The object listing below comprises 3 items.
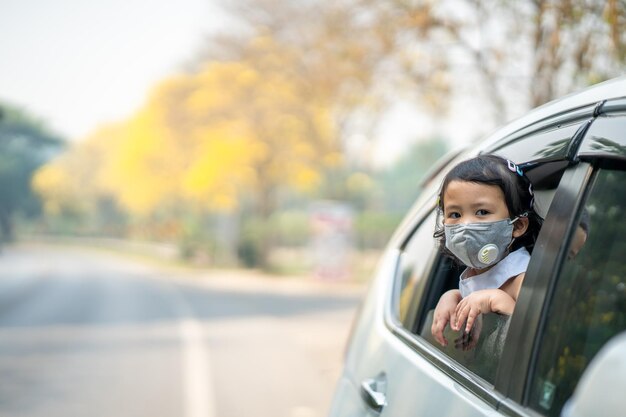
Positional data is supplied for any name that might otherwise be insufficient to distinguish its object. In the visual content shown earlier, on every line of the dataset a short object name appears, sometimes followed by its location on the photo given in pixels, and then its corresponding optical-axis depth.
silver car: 1.88
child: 2.40
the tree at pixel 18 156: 50.16
